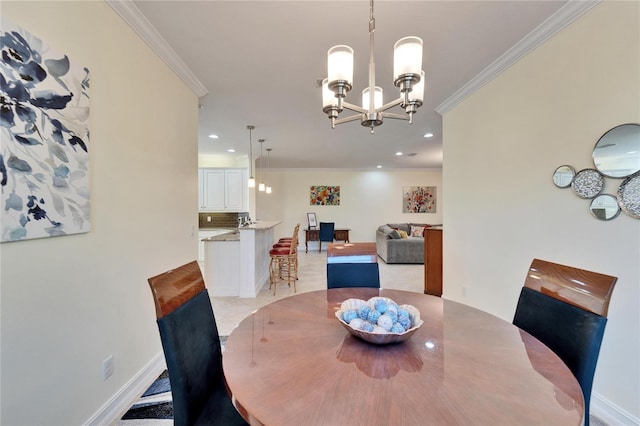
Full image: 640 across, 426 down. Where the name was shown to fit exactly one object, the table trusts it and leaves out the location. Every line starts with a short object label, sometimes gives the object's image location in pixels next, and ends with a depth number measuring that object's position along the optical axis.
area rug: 1.58
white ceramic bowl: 0.97
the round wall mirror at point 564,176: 1.77
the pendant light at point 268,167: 5.62
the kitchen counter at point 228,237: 3.98
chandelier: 1.20
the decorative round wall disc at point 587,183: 1.60
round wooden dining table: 0.68
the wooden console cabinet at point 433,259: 3.71
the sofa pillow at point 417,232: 7.00
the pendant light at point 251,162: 4.04
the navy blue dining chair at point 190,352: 0.97
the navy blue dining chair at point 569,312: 1.00
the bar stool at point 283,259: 4.27
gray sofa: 5.98
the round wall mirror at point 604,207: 1.52
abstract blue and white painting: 1.05
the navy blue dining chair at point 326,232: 7.50
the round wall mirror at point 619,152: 1.42
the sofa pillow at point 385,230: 6.39
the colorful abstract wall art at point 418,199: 8.14
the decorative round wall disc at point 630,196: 1.42
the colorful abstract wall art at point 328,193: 8.09
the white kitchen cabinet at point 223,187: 6.09
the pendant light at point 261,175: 4.80
